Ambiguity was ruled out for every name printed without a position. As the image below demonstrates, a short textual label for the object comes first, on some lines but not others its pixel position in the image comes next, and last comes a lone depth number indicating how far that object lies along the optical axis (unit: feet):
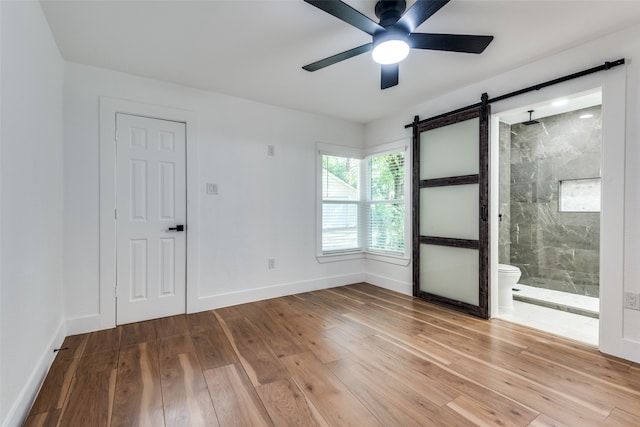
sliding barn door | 9.97
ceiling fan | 5.27
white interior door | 9.36
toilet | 10.75
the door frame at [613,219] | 7.19
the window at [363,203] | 13.57
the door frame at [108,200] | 9.00
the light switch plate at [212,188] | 10.81
